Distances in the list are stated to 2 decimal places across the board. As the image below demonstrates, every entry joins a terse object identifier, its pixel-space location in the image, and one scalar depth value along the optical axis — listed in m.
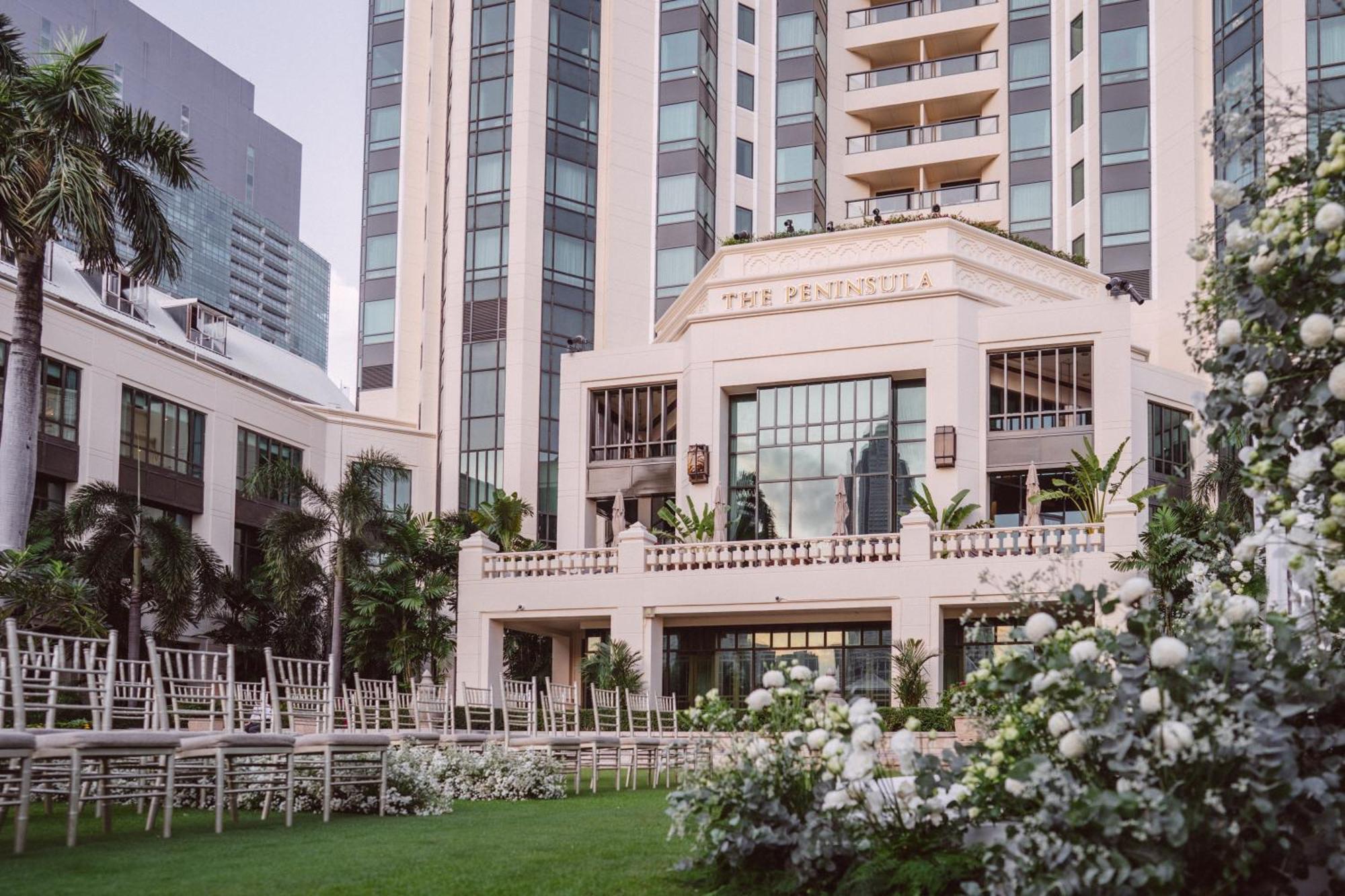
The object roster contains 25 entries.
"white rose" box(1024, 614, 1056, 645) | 4.59
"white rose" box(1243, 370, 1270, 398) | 4.58
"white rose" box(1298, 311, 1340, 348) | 4.46
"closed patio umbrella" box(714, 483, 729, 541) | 29.24
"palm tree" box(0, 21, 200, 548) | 17.58
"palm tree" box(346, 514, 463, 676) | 29.11
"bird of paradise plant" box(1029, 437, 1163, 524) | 26.00
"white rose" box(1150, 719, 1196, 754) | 4.11
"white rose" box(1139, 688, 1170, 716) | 4.25
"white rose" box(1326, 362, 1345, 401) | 4.38
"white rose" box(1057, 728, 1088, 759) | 4.29
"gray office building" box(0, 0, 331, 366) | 143.75
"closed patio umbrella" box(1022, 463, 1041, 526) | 25.84
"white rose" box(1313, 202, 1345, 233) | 4.35
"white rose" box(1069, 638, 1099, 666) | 4.43
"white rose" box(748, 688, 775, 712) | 5.70
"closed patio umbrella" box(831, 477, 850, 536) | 27.33
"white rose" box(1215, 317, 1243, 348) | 4.79
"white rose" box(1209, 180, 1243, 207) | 4.86
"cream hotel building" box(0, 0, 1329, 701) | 27.88
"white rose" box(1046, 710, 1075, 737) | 4.41
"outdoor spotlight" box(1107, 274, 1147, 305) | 28.58
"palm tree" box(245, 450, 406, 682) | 28.48
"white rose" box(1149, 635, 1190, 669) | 4.12
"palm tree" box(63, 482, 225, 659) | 26.67
